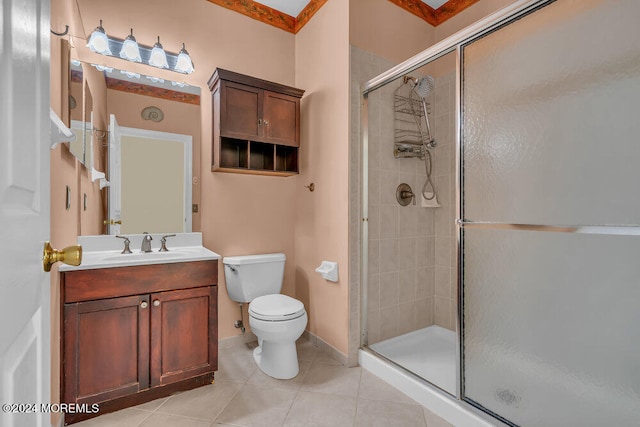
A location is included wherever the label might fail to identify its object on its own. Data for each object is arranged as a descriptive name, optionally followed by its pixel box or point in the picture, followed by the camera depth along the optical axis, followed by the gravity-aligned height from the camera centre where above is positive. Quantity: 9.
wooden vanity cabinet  1.55 -0.66
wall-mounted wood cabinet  2.25 +0.67
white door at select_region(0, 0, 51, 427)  0.44 +0.01
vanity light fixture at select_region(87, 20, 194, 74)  1.98 +1.08
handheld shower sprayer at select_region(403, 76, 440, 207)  2.51 +0.69
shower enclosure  1.23 -0.01
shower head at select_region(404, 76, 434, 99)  2.50 +1.03
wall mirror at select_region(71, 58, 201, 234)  2.03 +0.43
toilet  1.97 -0.63
